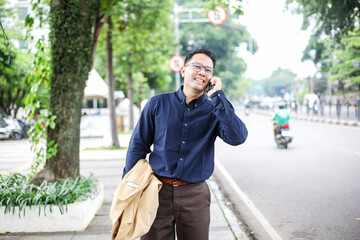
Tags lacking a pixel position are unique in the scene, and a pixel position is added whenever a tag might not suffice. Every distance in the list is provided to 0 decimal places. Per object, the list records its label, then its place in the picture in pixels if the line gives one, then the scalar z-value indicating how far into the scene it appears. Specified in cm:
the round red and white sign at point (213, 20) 841
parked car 1794
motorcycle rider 1168
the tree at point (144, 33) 1106
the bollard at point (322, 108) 2694
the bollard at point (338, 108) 2305
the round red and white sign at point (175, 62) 1533
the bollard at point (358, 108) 2111
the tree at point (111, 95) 1267
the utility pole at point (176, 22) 1870
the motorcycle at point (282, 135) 1164
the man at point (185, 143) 248
